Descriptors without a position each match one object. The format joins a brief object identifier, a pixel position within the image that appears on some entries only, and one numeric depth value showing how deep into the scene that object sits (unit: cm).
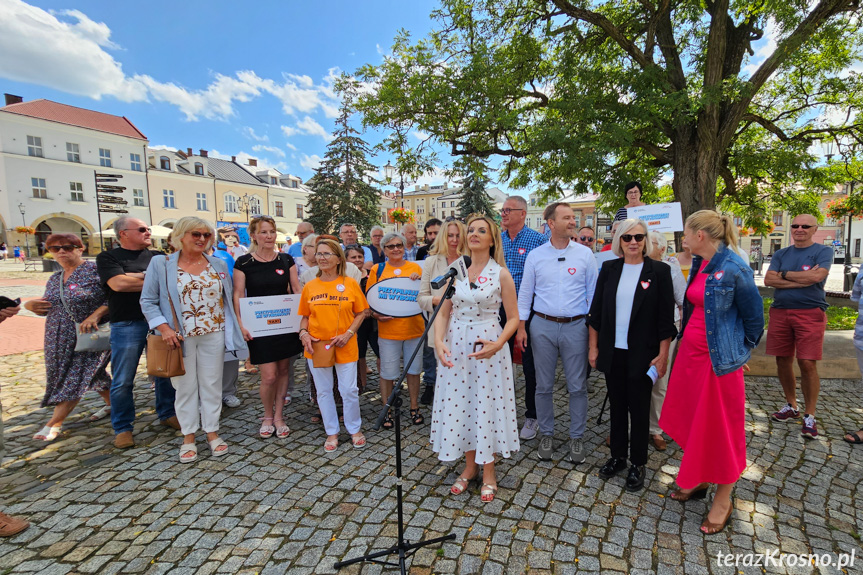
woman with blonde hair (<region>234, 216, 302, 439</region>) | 421
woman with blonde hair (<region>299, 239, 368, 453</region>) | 394
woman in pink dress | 269
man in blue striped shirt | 431
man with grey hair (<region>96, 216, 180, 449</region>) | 398
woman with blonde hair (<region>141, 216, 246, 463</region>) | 370
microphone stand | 217
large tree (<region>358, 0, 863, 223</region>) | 746
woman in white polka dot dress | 309
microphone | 252
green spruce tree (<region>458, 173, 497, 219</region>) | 3619
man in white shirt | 357
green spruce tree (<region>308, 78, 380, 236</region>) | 3014
